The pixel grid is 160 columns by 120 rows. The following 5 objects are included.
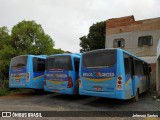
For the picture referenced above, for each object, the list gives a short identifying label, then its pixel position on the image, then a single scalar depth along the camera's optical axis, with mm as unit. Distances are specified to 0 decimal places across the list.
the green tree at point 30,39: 24469
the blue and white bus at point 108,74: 10508
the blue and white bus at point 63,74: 13000
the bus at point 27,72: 14938
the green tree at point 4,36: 25188
